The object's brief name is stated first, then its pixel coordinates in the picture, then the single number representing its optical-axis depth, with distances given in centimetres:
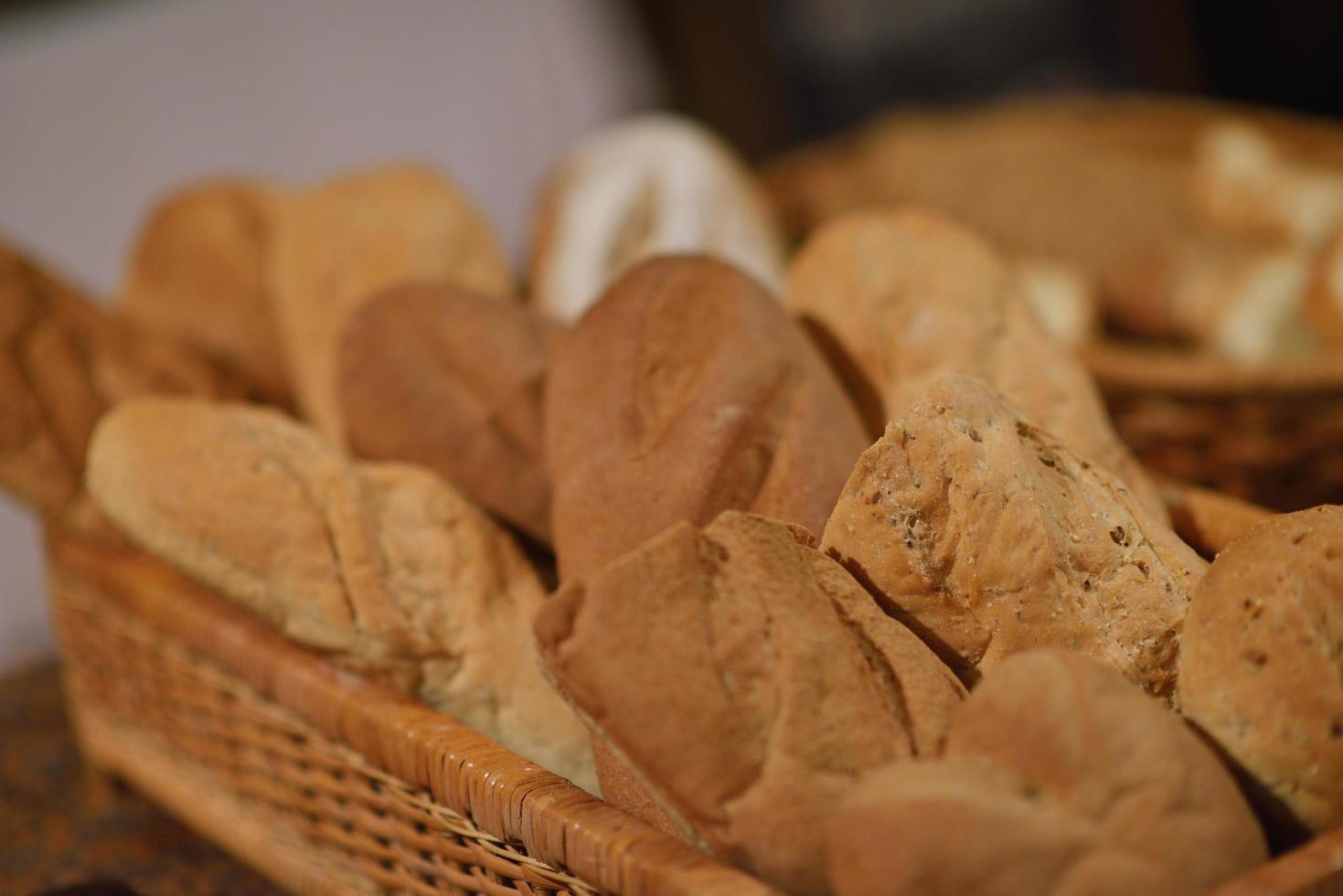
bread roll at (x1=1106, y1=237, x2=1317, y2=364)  107
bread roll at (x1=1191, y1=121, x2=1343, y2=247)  113
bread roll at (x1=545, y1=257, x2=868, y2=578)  82
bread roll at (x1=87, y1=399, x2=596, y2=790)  83
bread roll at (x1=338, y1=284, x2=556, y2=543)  88
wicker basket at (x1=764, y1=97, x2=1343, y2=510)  123
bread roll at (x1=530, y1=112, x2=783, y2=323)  100
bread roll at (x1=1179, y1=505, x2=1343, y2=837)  73
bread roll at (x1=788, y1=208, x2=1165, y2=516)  86
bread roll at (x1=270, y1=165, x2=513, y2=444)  99
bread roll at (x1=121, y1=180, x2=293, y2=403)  102
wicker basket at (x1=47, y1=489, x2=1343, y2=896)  75
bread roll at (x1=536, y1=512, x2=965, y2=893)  73
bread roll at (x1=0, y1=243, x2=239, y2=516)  92
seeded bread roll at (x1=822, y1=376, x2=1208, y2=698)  77
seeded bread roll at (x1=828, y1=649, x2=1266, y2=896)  70
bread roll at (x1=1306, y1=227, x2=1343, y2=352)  105
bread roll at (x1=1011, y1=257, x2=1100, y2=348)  110
